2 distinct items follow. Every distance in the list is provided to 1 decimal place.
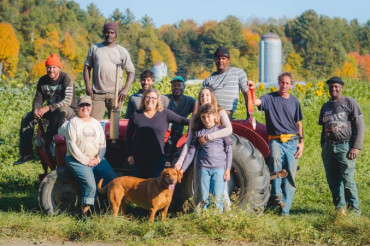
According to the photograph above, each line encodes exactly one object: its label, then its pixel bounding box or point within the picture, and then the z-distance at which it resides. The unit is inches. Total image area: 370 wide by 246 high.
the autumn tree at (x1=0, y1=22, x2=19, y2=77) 2827.3
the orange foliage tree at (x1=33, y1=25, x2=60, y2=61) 2903.5
